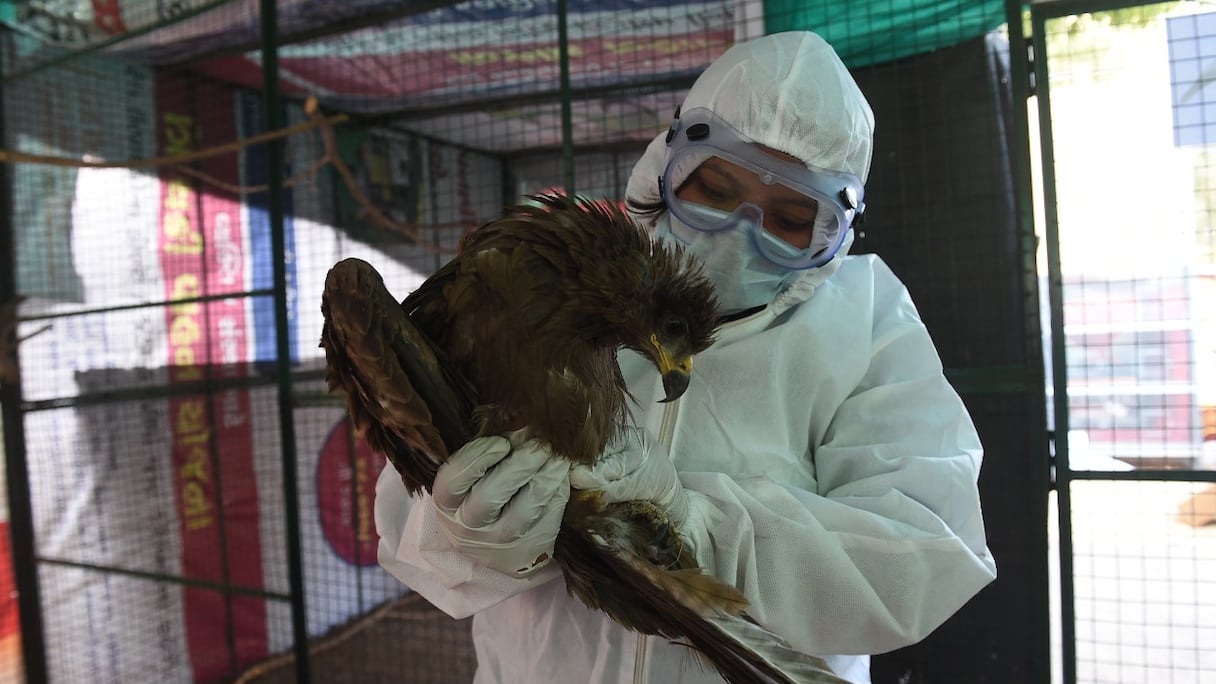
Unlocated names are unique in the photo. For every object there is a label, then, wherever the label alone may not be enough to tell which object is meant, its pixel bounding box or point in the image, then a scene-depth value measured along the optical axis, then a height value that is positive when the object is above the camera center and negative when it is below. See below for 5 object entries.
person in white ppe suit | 1.18 -0.23
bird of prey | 1.02 -0.05
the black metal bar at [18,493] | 3.95 -0.78
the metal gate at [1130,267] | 2.15 +0.14
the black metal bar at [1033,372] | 2.17 -0.18
